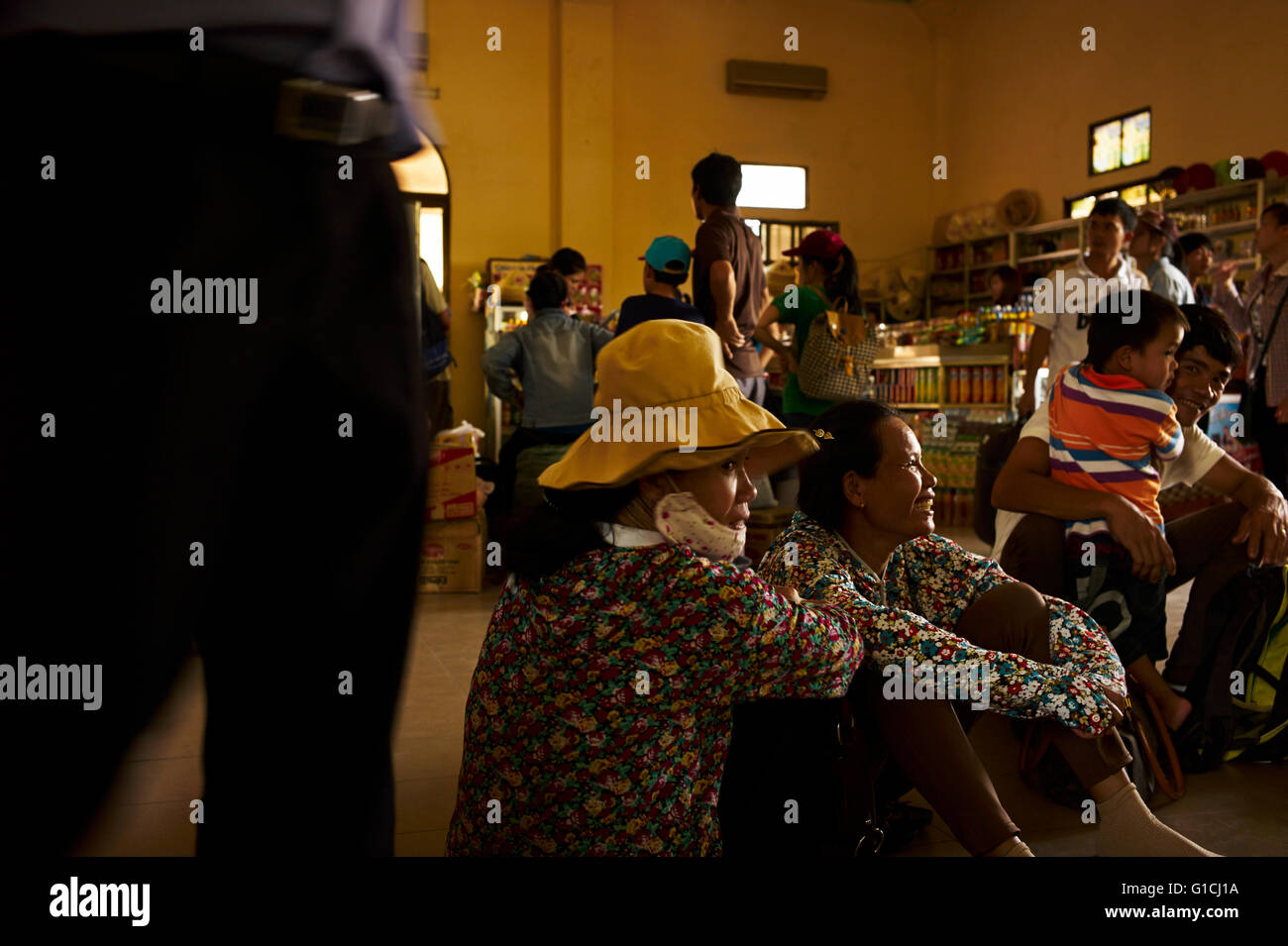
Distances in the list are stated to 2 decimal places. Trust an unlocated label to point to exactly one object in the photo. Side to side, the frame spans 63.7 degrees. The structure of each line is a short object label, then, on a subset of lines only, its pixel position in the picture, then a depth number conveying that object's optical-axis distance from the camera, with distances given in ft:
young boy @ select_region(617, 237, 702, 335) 12.30
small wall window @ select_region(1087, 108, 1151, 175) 28.78
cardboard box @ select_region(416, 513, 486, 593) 14.79
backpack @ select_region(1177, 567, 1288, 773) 7.95
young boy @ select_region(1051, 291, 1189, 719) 7.68
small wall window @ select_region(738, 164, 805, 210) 35.14
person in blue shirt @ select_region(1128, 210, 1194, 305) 14.47
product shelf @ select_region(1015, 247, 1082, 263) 31.12
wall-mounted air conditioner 33.99
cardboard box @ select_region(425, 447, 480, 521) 14.69
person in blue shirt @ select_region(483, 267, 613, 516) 15.42
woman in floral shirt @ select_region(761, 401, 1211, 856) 5.36
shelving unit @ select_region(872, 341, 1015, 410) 20.65
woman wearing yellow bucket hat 4.41
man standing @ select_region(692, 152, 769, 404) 11.91
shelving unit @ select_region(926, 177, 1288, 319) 24.25
